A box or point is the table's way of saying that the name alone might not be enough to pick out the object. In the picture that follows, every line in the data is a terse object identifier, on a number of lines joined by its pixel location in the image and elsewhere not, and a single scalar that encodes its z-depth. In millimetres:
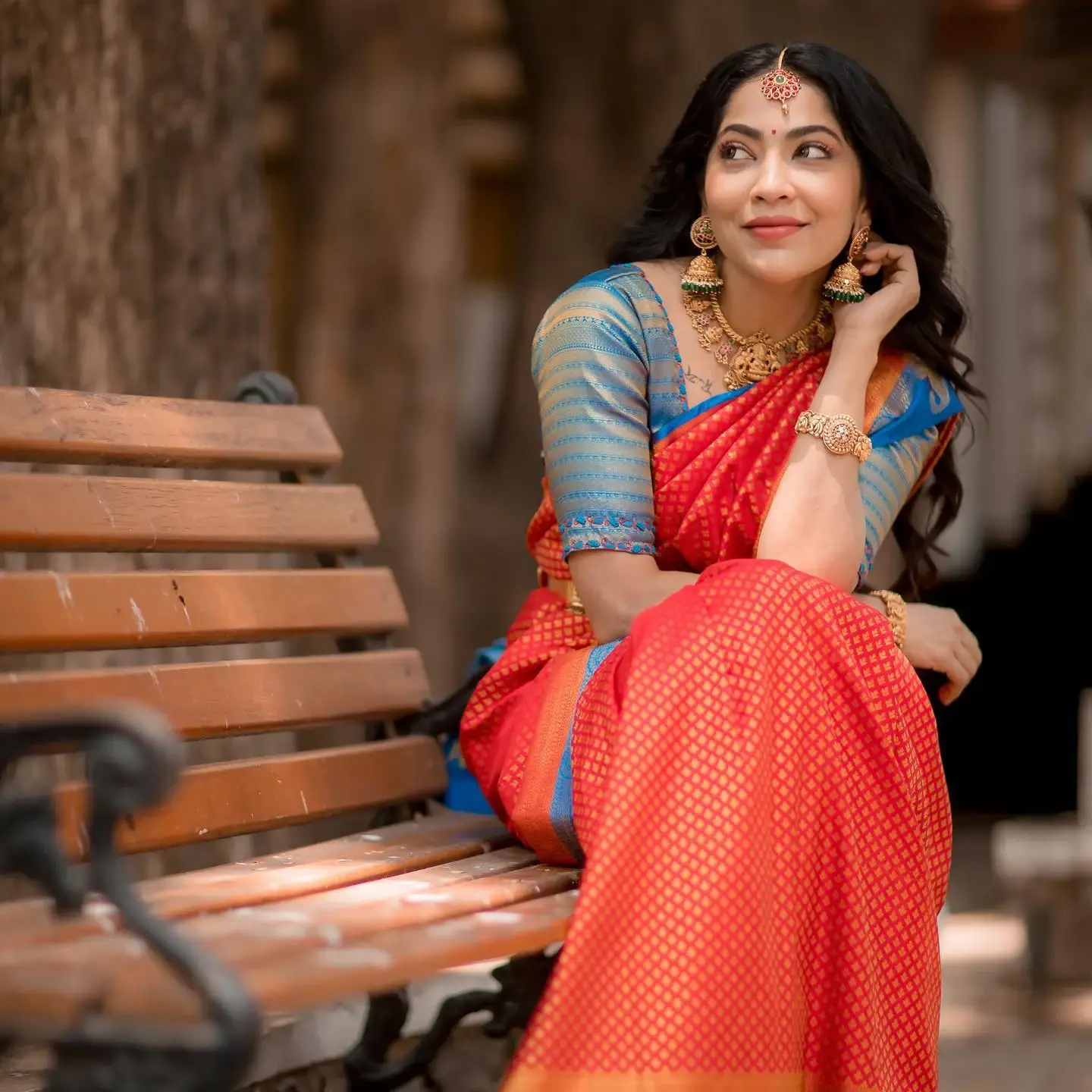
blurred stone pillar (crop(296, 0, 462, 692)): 12414
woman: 4191
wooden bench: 3141
